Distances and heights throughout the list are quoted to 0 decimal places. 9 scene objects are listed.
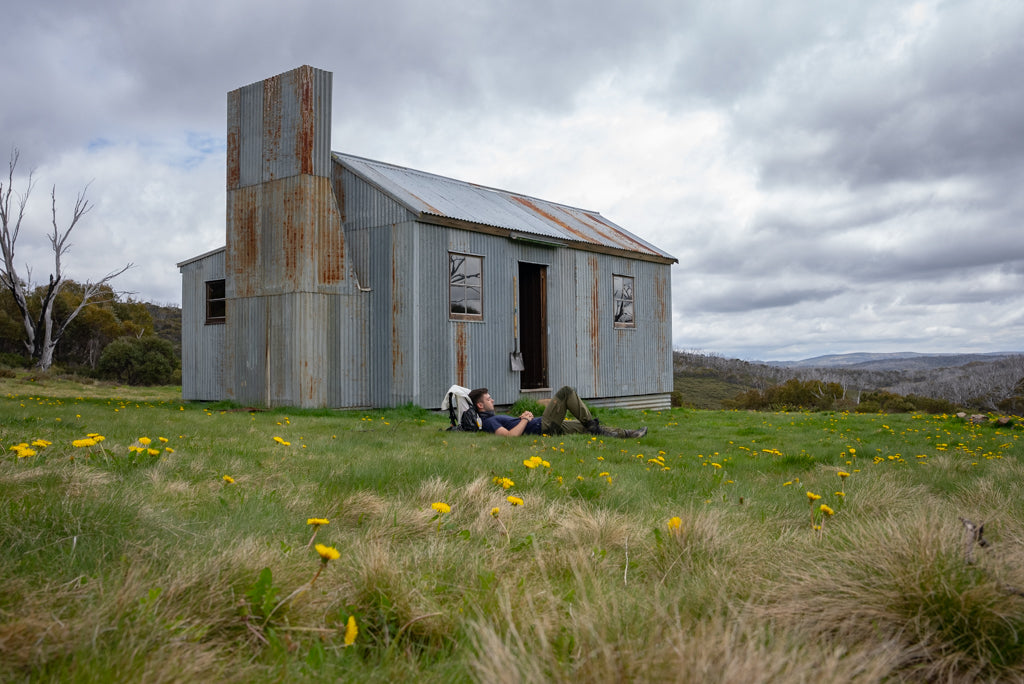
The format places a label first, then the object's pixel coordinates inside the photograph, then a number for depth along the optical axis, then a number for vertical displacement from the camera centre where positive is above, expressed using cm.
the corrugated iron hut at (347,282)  1370 +172
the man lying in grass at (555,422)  927 -79
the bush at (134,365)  3005 +10
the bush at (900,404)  2698 -185
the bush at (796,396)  3150 -163
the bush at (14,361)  3133 +32
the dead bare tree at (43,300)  3070 +309
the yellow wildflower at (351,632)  199 -76
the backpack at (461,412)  952 -66
